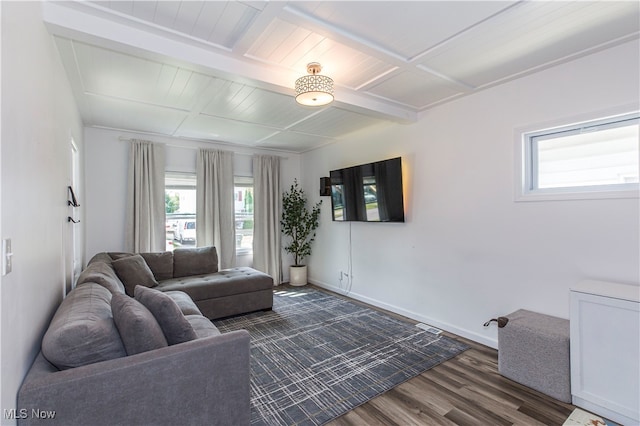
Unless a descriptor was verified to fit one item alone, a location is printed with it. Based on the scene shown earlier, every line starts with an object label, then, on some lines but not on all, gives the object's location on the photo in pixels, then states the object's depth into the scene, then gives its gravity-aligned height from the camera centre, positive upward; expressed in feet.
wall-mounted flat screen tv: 12.47 +0.88
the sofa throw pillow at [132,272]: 10.95 -2.12
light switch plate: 3.44 -0.46
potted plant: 18.07 -0.84
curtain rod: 14.08 +3.47
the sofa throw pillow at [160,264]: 13.07 -2.13
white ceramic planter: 18.06 -3.67
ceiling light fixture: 7.56 +3.10
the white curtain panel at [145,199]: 14.01 +0.72
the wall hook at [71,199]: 8.35 +0.45
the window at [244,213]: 17.76 +0.02
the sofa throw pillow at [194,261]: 13.74 -2.16
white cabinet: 6.19 -2.98
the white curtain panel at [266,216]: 17.67 -0.16
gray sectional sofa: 4.16 -2.32
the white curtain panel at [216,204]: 15.87 +0.51
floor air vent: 11.04 -4.32
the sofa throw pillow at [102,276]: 7.77 -1.66
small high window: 7.48 +1.31
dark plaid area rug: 7.08 -4.35
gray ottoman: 7.13 -3.52
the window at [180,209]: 15.66 +0.27
